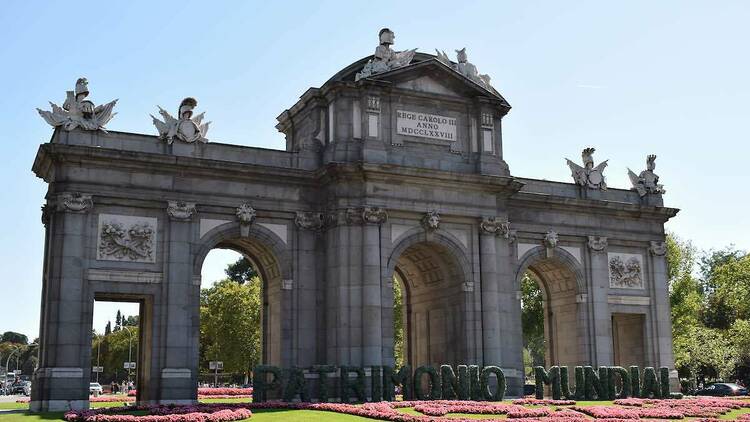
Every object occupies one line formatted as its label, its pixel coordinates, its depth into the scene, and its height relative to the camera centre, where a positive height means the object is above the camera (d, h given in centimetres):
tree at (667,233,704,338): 6650 +529
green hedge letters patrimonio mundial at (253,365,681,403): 3672 -121
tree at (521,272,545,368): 7172 +402
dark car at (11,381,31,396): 8853 -331
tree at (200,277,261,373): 7500 +278
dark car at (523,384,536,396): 6581 -256
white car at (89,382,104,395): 6561 -250
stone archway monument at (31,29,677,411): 3594 +597
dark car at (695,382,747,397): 5490 -226
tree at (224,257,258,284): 10156 +1018
